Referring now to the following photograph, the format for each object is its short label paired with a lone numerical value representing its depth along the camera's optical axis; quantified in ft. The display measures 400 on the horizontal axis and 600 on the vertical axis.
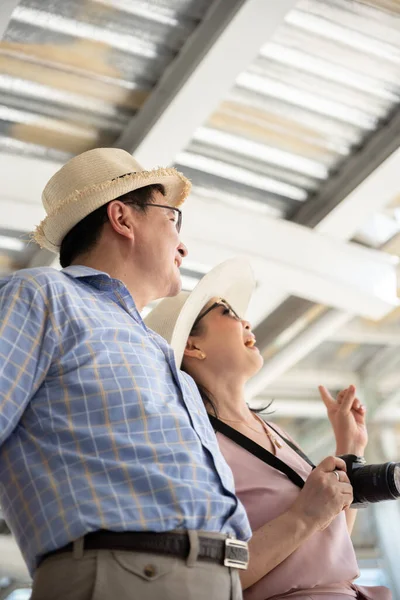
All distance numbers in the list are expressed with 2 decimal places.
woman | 6.77
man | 4.75
